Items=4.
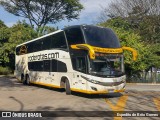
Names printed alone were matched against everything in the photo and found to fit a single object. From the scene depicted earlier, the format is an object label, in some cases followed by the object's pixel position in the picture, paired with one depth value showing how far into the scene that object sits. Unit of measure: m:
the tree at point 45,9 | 23.85
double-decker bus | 7.71
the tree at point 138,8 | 20.75
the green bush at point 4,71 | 20.78
